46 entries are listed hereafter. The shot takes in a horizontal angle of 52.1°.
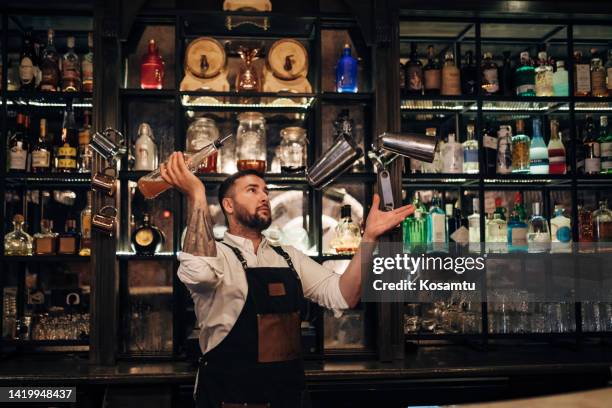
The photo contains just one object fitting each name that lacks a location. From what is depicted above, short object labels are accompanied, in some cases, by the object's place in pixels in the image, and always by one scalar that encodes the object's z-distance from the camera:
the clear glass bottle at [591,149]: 3.44
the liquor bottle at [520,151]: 3.47
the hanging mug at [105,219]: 2.94
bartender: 2.31
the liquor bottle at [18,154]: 3.22
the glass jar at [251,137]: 3.25
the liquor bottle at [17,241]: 3.24
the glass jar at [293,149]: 3.21
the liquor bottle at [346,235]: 3.20
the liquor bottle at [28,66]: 3.26
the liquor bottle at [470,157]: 3.39
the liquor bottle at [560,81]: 3.49
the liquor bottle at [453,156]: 3.41
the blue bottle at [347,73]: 3.27
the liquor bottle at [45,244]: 3.19
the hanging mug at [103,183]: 2.88
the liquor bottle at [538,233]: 3.42
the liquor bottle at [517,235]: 3.39
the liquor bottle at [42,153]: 3.24
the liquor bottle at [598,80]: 3.48
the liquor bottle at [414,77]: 3.37
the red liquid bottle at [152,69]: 3.21
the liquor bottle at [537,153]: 3.47
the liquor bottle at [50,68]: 3.29
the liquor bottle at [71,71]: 3.28
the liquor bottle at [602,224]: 3.46
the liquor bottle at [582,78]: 3.45
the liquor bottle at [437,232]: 3.36
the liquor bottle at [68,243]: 3.22
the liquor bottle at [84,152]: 3.31
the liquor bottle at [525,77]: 3.43
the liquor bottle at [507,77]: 3.56
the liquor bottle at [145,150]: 3.17
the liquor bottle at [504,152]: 3.42
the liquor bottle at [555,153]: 3.47
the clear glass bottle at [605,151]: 3.46
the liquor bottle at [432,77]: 3.40
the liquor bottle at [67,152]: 3.28
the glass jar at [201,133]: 3.23
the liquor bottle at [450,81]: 3.39
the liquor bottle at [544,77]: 3.46
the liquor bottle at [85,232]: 3.23
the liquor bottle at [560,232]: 3.41
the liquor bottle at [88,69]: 3.28
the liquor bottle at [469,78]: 3.42
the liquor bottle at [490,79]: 3.43
